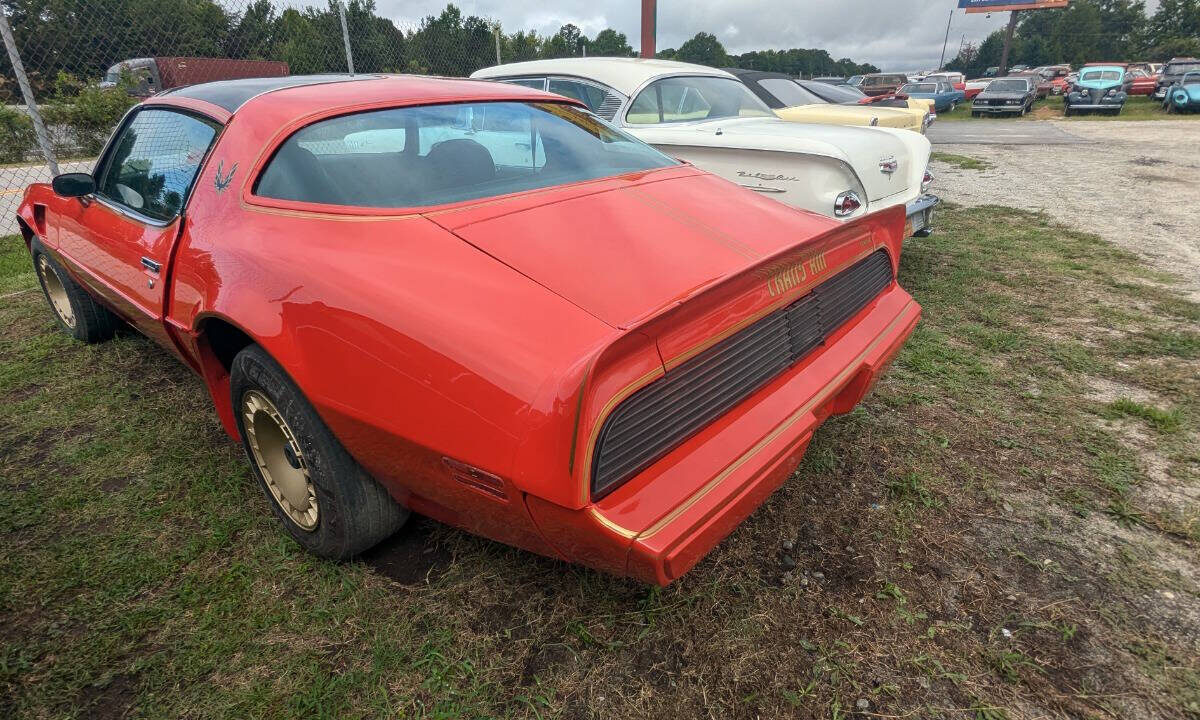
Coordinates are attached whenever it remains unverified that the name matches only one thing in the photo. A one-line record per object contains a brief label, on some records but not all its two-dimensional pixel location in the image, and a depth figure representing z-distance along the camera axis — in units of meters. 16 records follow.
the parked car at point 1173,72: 23.66
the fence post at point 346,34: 6.90
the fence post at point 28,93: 5.02
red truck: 8.34
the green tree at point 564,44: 28.92
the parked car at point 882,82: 26.11
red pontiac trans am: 1.36
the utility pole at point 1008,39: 39.22
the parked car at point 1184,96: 19.48
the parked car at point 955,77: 30.56
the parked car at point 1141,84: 25.84
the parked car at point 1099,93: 20.66
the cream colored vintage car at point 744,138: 3.74
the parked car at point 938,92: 24.59
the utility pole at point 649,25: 12.09
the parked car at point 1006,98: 21.81
